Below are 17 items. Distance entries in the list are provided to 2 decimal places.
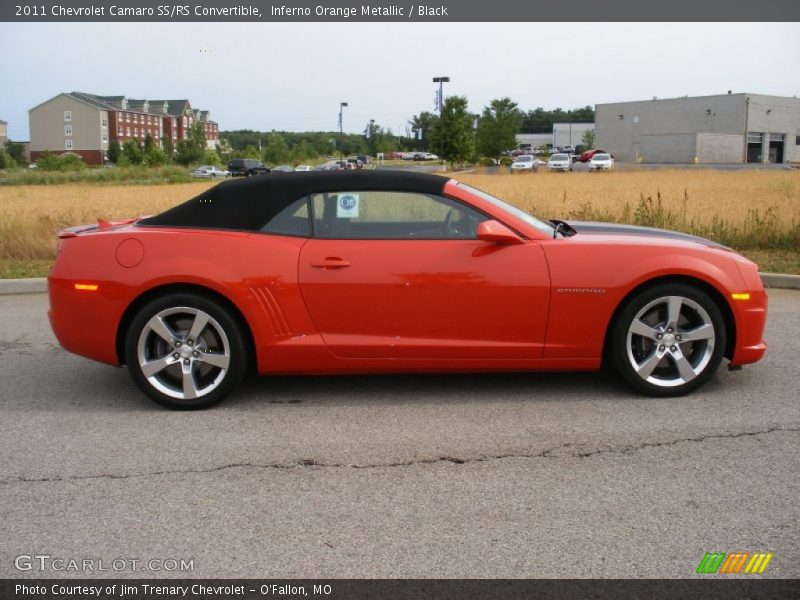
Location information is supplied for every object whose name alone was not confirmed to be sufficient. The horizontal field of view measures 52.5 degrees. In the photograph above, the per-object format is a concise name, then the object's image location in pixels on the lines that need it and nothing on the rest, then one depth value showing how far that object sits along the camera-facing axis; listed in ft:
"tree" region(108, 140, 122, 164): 305.94
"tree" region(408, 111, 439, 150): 374.94
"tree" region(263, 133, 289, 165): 267.39
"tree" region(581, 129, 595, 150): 339.77
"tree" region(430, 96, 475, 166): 214.69
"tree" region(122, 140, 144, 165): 263.29
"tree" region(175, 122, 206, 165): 270.05
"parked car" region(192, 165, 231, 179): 224.66
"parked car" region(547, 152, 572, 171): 196.03
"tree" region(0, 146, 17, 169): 266.57
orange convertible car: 16.22
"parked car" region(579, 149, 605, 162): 231.71
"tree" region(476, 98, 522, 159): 267.39
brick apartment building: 337.31
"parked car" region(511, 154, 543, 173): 190.19
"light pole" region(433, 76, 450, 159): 164.86
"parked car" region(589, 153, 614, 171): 187.32
